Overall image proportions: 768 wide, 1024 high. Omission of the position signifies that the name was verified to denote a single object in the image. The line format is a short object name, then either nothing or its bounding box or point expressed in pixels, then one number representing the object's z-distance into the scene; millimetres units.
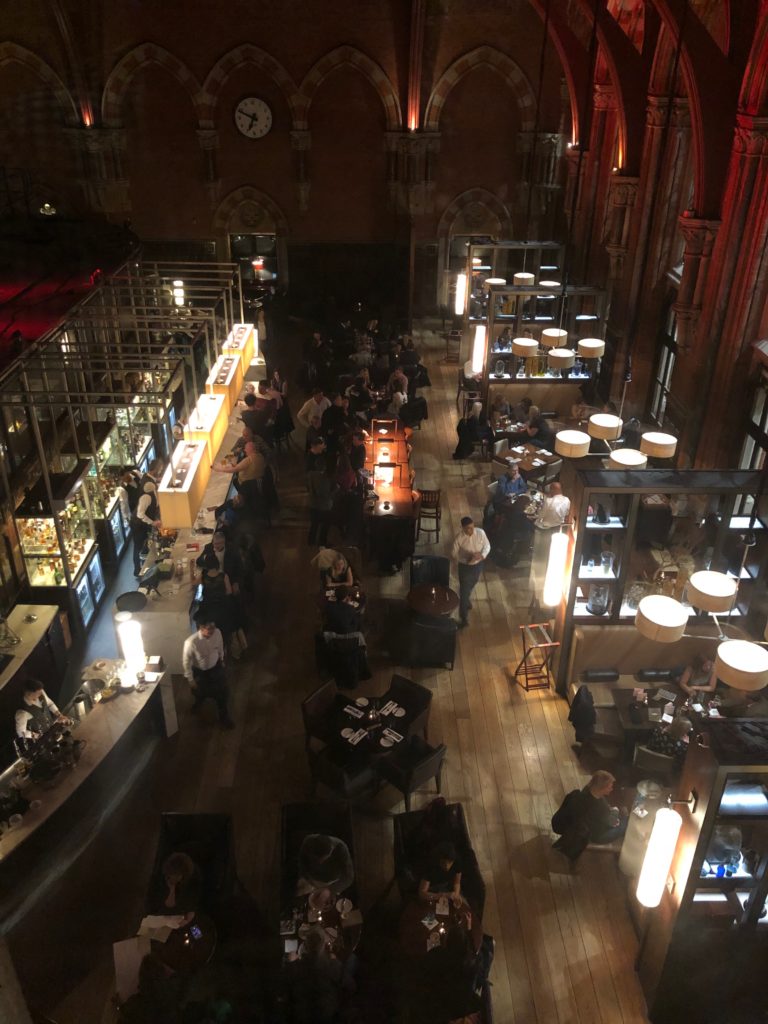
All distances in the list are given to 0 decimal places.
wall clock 17531
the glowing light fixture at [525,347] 11414
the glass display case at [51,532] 8406
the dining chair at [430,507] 10555
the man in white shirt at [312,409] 11703
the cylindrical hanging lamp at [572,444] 8367
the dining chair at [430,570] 9039
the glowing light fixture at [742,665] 5090
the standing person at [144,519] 9312
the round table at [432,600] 8328
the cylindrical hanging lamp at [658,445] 7910
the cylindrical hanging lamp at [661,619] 5625
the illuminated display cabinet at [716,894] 4594
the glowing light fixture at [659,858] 4801
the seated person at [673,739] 6742
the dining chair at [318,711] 6844
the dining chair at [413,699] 7016
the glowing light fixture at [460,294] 15641
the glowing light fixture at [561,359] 10734
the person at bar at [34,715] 6441
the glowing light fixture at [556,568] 7371
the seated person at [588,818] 6148
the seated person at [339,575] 8195
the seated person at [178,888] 5277
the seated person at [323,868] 5457
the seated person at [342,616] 7797
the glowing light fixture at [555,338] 11391
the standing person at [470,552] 8820
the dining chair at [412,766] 6520
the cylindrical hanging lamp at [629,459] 7633
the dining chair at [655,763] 6738
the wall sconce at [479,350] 13227
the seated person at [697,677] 7160
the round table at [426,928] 5199
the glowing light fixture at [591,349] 10883
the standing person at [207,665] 7227
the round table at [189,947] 5055
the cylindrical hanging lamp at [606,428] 8133
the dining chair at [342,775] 6551
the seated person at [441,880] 5398
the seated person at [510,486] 10195
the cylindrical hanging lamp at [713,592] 5785
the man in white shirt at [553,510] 9297
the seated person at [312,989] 4699
